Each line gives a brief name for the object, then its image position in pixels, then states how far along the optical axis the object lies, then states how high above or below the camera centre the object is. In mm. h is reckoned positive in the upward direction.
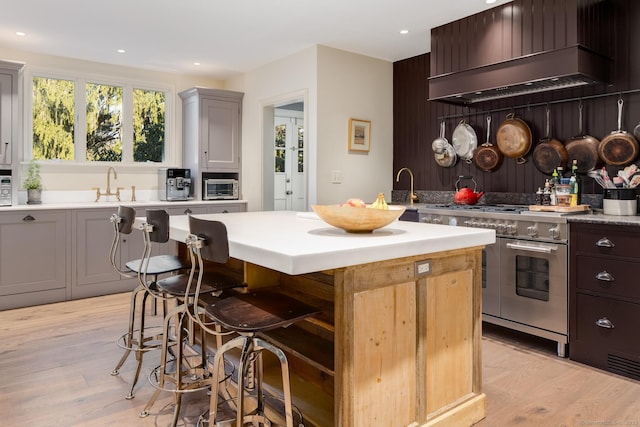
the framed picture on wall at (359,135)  4617 +722
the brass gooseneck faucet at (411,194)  4693 +112
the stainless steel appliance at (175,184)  5113 +233
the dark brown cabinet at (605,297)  2615 -558
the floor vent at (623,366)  2613 -950
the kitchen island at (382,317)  1541 -442
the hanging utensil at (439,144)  4371 +584
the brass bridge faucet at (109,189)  4932 +174
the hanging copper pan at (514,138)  3707 +555
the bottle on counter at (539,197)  3527 +60
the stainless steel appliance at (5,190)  4090 +132
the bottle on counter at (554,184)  3256 +156
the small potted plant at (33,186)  4461 +182
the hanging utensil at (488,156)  3963 +429
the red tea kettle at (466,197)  3910 +65
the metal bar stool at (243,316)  1544 -396
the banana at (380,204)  1862 +2
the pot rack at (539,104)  3201 +810
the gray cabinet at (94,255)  4355 -495
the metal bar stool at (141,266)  2250 -350
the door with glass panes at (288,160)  6812 +680
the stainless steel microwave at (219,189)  5301 +186
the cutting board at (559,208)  3057 -24
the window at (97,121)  4762 +934
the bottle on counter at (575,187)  3192 +126
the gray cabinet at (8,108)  4055 +868
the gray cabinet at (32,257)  3996 -481
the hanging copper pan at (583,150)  3303 +404
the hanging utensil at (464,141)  4168 +596
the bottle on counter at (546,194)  3440 +80
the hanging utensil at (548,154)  3465 +393
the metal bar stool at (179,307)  1977 -440
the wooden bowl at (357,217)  1766 -49
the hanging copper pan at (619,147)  3082 +396
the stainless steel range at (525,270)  2926 -452
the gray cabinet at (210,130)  5270 +882
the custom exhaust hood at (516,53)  2998 +1107
